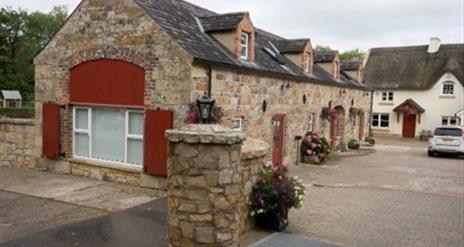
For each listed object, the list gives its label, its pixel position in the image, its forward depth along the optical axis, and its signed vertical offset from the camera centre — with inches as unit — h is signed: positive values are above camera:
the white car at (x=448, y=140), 785.6 -55.0
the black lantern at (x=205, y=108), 232.1 +0.1
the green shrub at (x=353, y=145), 861.2 -75.8
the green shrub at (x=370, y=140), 985.5 -73.5
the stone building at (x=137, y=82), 369.7 +27.7
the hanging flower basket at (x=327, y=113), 714.2 -3.3
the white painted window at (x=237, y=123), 439.1 -16.8
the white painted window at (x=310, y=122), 675.1 -20.2
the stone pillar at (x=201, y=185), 208.2 -43.4
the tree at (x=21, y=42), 1700.3 +316.0
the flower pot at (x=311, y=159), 636.1 -83.1
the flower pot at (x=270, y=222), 276.1 -83.6
